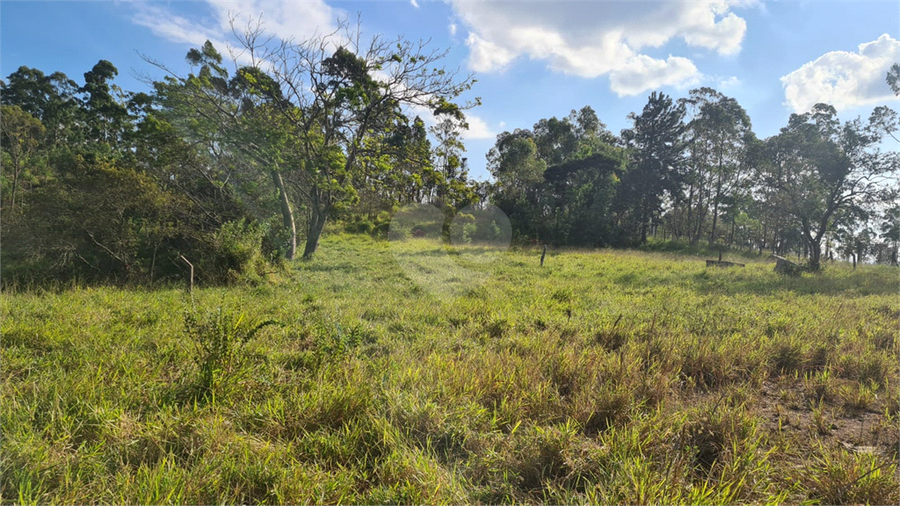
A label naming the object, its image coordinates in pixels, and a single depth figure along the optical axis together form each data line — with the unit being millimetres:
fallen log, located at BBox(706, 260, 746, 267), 16831
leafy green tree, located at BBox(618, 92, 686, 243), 33844
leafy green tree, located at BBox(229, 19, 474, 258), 12688
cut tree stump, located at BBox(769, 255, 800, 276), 12966
